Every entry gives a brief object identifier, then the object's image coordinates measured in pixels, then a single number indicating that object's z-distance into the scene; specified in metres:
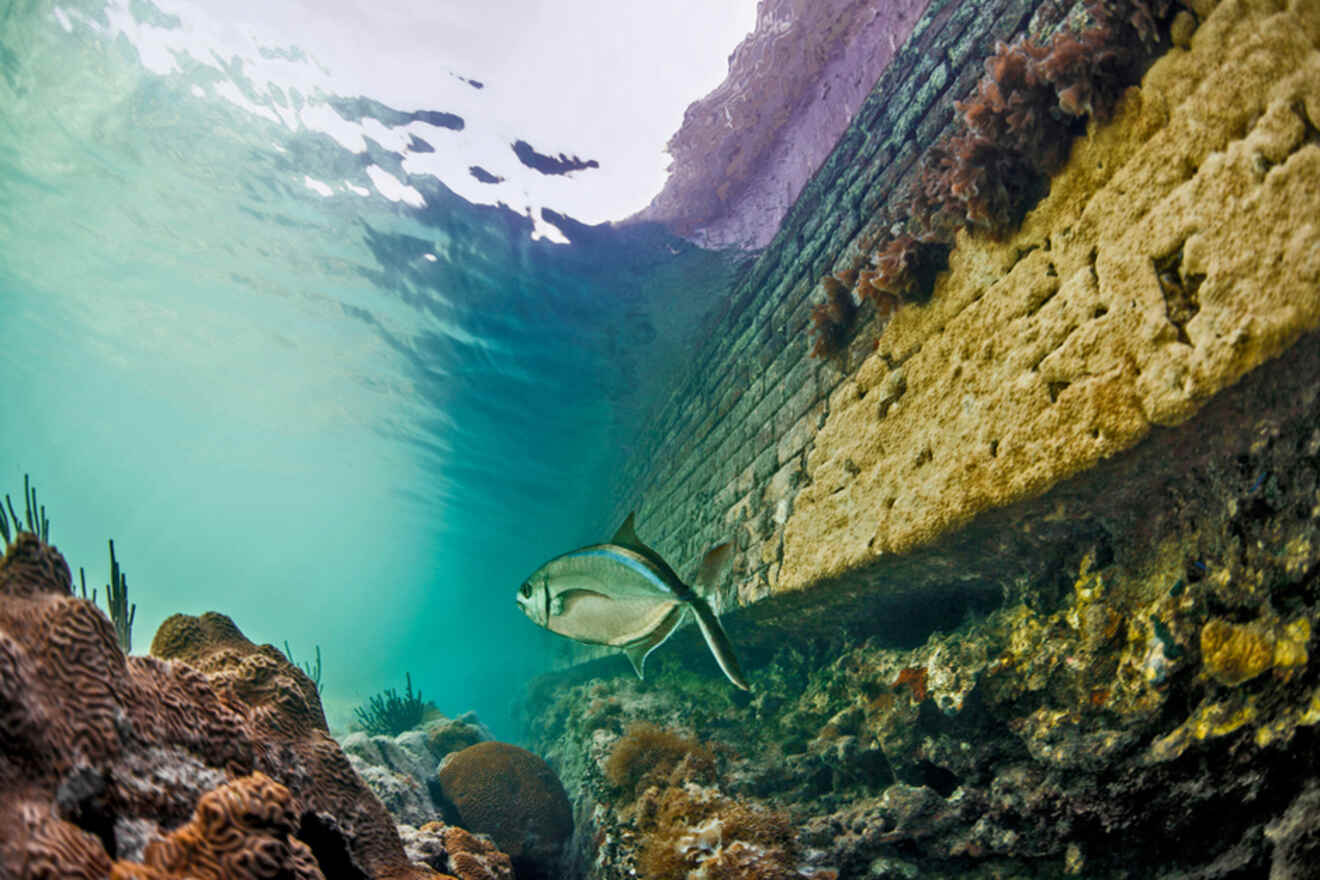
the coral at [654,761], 4.26
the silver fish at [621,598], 2.22
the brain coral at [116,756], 1.14
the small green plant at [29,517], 3.86
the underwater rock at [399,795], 4.64
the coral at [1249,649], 1.89
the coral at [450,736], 8.09
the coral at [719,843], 3.02
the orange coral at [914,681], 3.31
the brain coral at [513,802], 5.24
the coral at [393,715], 10.12
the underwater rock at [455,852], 3.13
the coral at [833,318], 4.12
